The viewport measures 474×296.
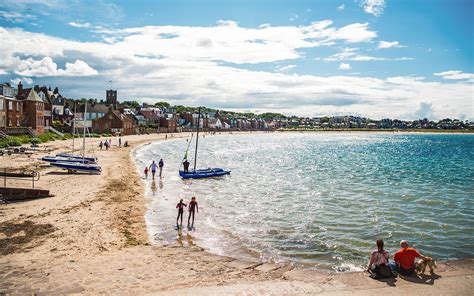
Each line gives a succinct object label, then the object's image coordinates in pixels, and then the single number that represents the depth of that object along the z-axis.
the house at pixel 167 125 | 149.75
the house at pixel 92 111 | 105.34
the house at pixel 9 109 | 57.84
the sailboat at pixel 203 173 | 39.25
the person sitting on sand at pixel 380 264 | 12.47
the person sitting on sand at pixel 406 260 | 12.62
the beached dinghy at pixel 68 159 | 37.56
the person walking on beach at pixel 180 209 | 20.08
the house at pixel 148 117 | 143.75
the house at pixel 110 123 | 105.81
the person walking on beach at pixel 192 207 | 20.12
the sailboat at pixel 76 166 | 36.16
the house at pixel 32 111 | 65.00
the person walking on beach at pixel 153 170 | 36.24
